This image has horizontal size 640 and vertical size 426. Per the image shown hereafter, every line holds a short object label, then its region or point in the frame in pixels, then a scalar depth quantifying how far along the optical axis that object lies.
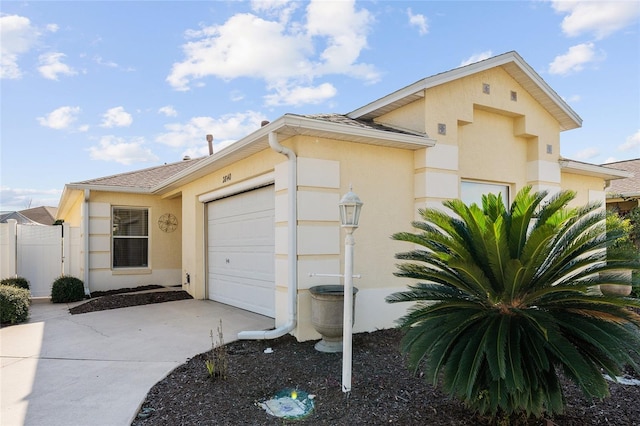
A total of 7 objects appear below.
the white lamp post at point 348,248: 4.37
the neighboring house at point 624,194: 14.09
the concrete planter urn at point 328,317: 5.66
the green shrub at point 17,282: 9.92
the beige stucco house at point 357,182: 6.30
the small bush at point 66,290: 10.59
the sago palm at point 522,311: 3.22
